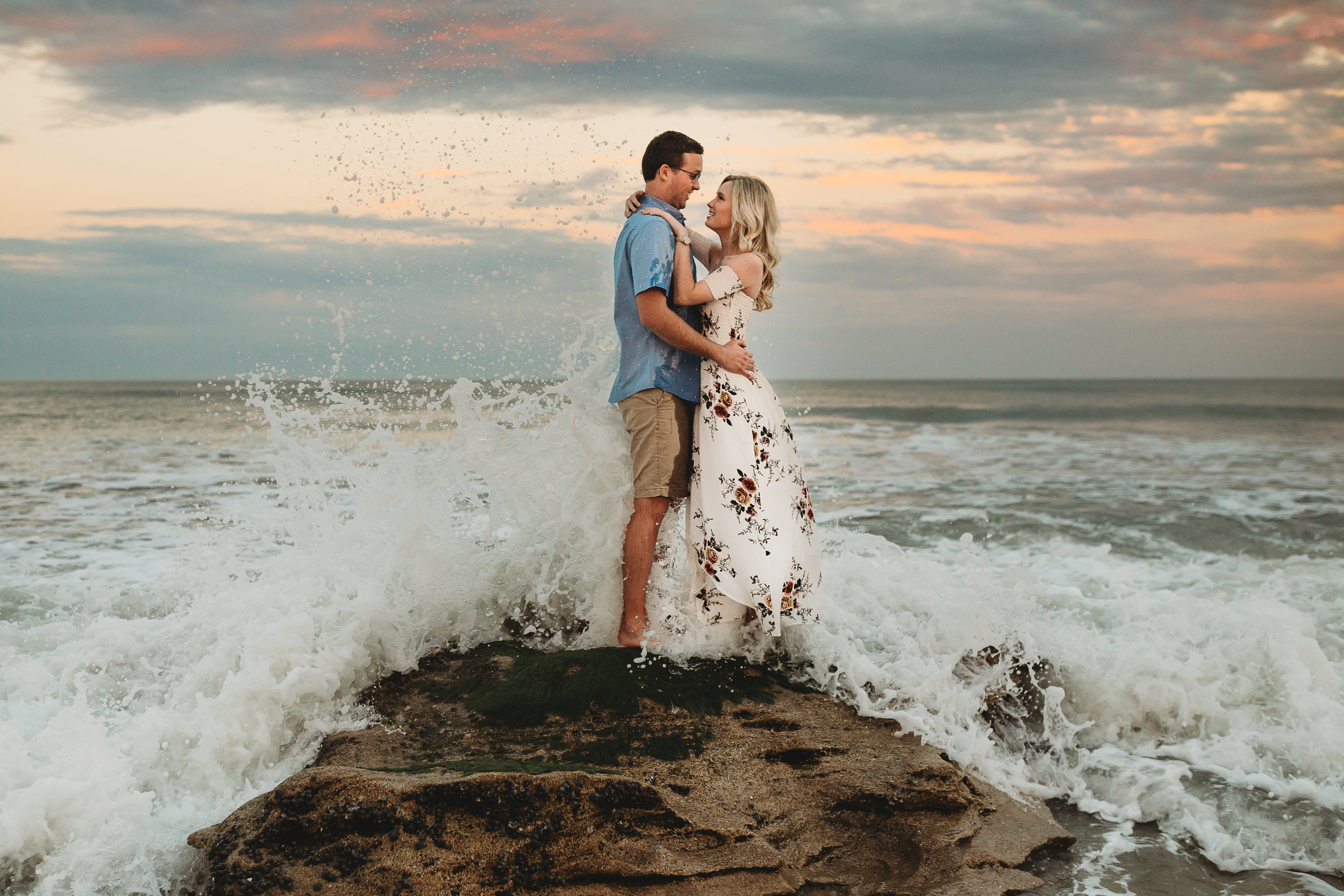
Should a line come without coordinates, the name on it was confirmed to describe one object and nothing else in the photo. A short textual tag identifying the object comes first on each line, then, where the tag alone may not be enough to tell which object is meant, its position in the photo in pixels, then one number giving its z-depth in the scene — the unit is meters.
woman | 4.10
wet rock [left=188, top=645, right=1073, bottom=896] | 2.82
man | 4.04
